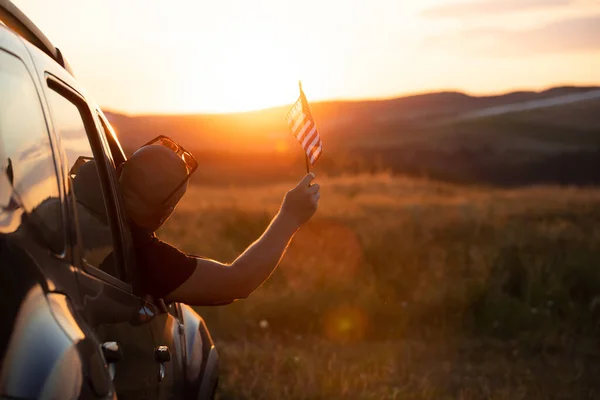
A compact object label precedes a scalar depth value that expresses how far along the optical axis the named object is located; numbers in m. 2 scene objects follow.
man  3.39
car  2.00
